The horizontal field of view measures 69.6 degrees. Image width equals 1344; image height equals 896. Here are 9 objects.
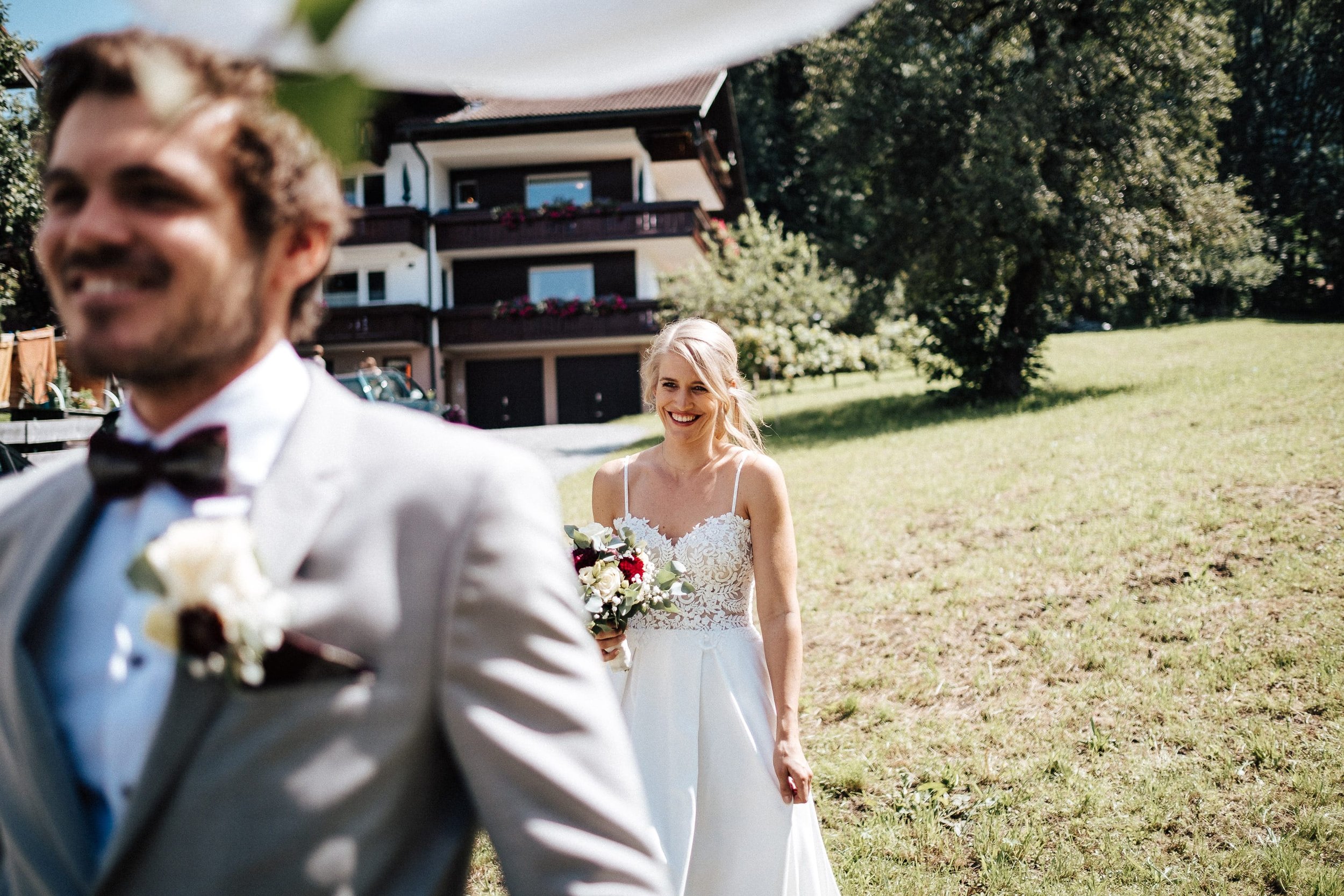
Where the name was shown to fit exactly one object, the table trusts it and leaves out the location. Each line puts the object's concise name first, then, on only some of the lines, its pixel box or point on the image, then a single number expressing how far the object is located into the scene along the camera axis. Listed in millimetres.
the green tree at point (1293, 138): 41656
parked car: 17062
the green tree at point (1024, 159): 17375
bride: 3641
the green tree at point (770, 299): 22031
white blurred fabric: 671
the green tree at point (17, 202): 12734
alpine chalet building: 29641
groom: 1140
